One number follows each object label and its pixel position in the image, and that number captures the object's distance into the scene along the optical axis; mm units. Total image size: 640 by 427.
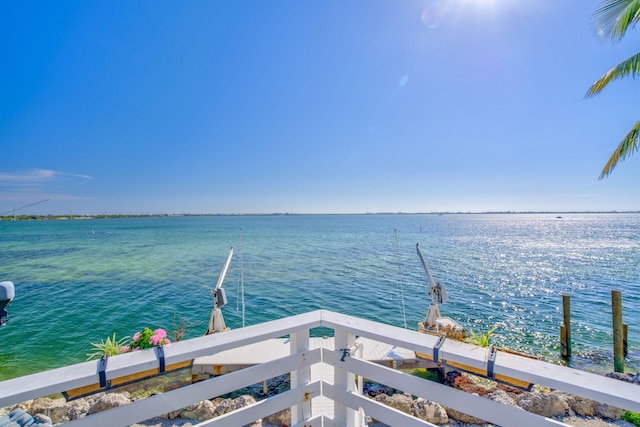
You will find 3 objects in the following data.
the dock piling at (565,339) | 8812
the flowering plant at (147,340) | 5250
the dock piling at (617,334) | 7660
